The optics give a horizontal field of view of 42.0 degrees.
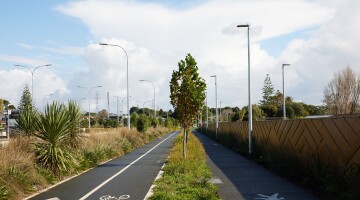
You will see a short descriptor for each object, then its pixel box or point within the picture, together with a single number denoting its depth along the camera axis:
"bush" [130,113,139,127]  51.91
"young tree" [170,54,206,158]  21.47
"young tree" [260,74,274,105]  111.94
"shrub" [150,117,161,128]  71.94
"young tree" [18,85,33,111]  99.89
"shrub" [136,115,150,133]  48.78
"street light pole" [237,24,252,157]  26.23
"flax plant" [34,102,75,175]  16.16
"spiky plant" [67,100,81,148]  18.89
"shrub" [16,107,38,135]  17.98
